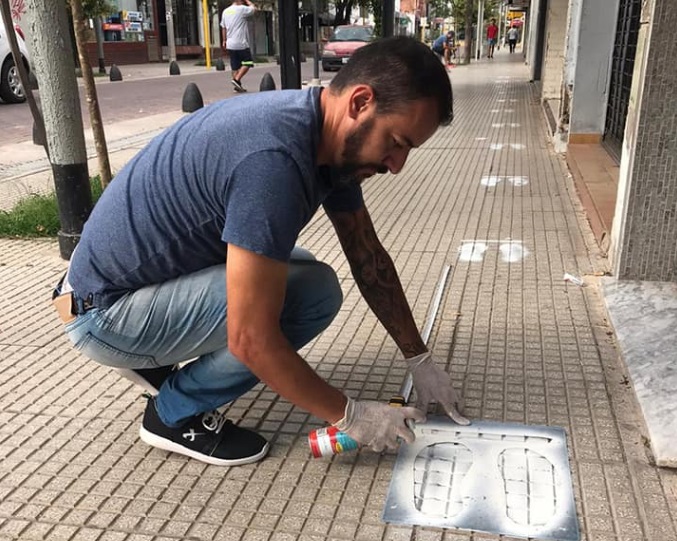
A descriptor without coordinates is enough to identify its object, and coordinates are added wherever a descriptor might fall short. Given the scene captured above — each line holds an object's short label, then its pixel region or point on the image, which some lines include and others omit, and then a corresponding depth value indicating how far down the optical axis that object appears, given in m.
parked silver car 10.80
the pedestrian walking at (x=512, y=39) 45.56
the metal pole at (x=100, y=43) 22.80
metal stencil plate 1.92
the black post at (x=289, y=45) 5.28
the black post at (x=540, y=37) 15.40
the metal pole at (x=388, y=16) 7.61
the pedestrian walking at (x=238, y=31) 12.82
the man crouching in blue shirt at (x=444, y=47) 25.77
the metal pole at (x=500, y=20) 58.91
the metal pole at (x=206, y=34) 27.31
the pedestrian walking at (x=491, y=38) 38.41
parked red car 22.31
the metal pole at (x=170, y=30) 27.44
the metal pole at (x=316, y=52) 12.56
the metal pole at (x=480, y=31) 37.49
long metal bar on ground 2.59
